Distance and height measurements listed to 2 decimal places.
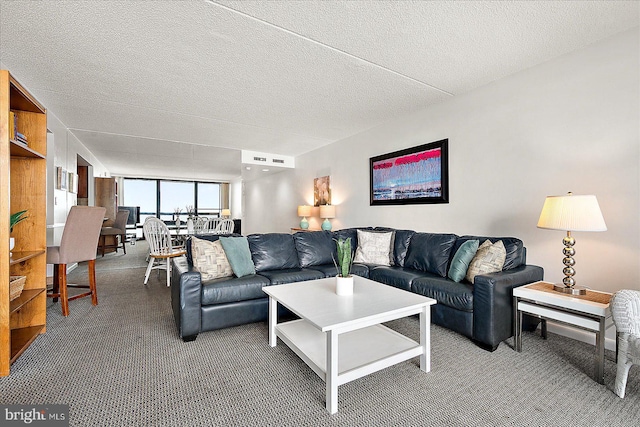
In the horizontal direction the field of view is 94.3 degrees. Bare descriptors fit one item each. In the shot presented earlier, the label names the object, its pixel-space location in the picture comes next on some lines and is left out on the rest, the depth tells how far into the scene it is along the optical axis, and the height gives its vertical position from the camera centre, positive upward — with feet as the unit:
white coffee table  5.34 -2.66
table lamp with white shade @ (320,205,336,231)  18.45 -0.05
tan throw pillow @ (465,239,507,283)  8.37 -1.35
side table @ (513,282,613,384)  6.09 -2.17
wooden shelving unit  7.61 -0.01
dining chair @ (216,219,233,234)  19.11 -0.88
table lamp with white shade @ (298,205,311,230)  20.20 +0.01
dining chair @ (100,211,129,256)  21.90 -1.25
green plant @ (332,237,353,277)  7.28 -1.08
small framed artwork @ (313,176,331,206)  19.30 +1.48
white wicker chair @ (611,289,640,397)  5.32 -2.11
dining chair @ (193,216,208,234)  19.44 -0.73
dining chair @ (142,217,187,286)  13.91 -1.34
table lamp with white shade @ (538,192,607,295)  6.70 -0.13
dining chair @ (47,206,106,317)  9.82 -1.18
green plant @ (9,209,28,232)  6.97 -0.11
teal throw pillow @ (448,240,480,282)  8.86 -1.40
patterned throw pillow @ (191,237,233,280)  9.09 -1.46
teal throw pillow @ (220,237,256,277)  9.45 -1.38
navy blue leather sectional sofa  7.61 -2.07
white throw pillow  11.99 -1.46
